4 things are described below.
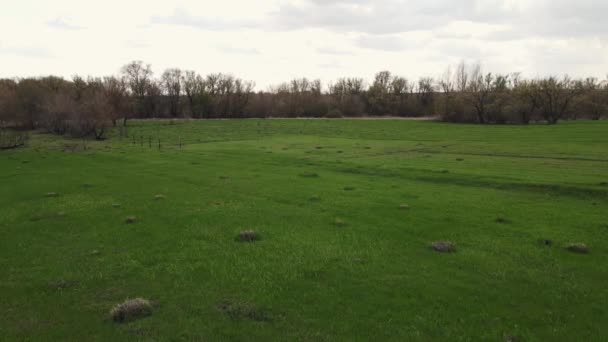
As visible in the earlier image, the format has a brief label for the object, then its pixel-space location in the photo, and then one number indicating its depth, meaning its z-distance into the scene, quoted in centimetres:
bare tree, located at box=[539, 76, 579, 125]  11100
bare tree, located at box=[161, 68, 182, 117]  14275
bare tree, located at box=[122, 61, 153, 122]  13288
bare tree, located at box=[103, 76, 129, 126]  9538
